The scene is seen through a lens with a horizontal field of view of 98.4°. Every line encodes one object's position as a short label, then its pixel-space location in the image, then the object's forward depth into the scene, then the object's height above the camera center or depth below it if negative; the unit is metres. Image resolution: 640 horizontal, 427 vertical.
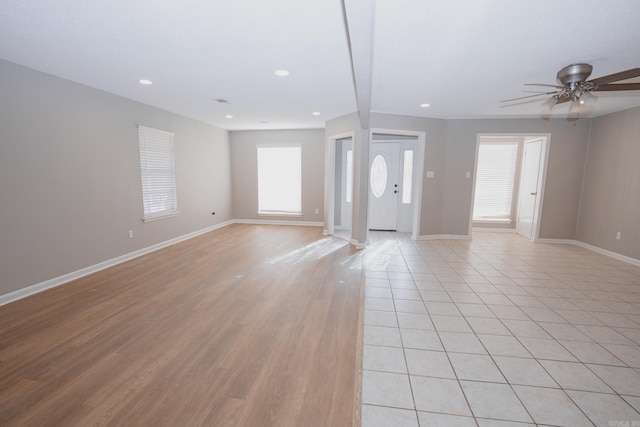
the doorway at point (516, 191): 5.58 -0.18
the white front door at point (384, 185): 6.33 -0.10
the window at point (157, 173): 4.52 +0.06
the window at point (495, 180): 6.35 +0.06
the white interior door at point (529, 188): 5.68 -0.09
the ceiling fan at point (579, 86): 2.48 +0.90
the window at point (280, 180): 7.09 -0.03
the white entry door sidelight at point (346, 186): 6.36 -0.14
